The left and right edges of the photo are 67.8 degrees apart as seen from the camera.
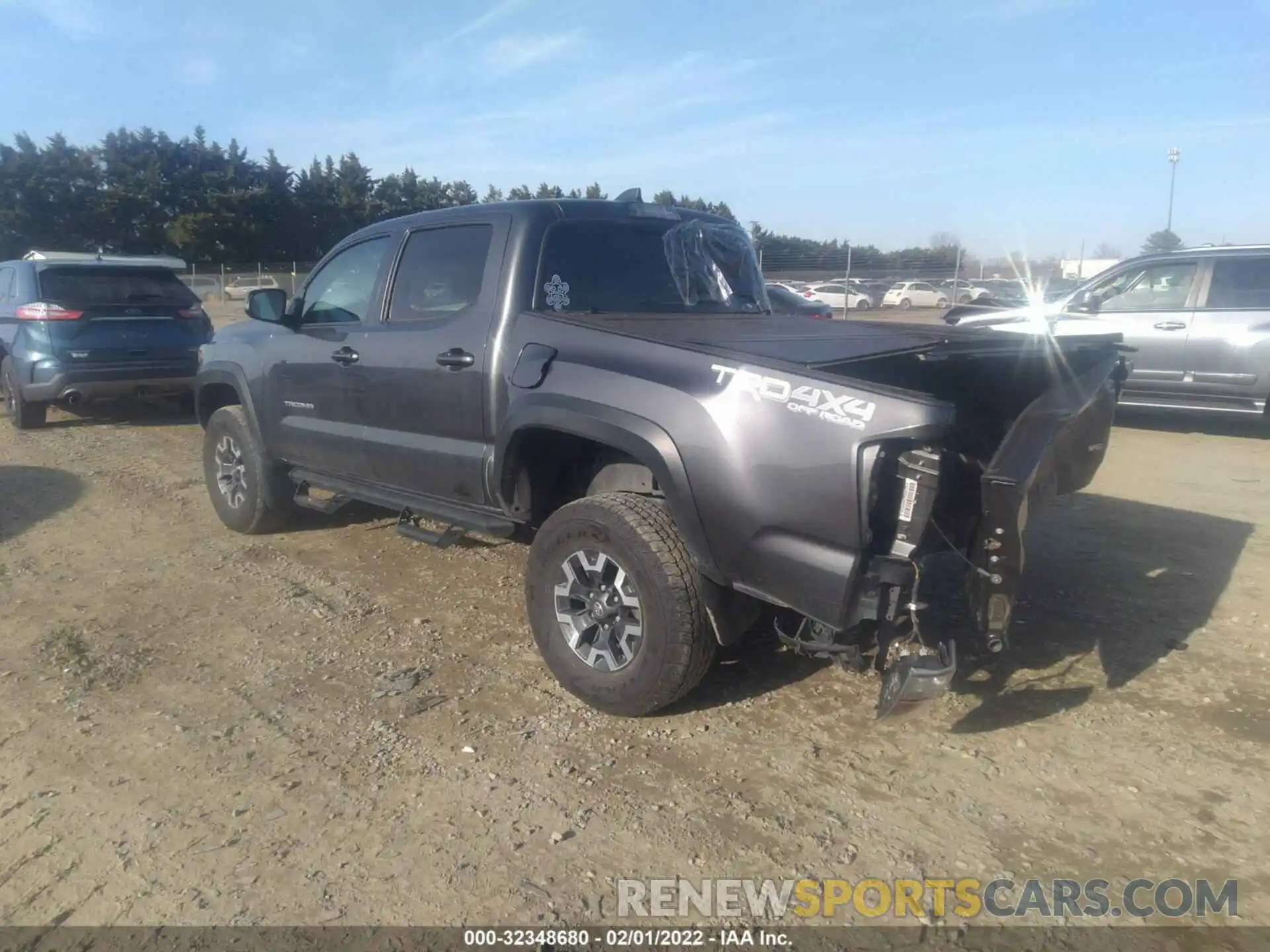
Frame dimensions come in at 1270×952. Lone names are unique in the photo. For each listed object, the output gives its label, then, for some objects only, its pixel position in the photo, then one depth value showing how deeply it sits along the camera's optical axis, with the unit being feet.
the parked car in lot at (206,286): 111.04
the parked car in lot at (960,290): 92.63
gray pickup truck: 9.48
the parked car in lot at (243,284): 117.70
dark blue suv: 30.09
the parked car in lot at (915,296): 100.58
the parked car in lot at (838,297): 93.91
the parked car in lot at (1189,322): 29.01
